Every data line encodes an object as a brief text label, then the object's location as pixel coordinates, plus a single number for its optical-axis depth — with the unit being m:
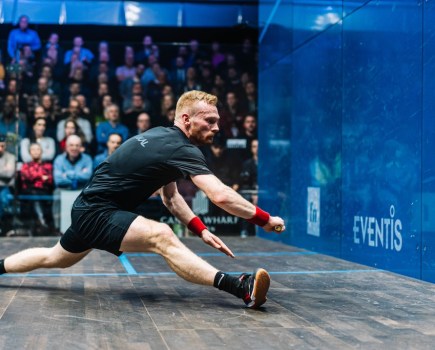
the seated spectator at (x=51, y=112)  9.15
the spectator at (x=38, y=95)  9.15
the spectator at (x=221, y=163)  9.45
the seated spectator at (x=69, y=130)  9.17
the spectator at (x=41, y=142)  9.11
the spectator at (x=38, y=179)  9.11
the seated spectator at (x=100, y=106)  9.20
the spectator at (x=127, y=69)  9.33
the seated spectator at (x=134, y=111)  9.27
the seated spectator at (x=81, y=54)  9.26
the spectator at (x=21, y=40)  9.16
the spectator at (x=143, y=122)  9.30
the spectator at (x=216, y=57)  9.48
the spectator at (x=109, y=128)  9.21
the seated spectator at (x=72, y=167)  9.13
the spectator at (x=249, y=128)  9.52
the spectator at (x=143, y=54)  9.38
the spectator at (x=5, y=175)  9.05
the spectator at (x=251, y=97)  9.52
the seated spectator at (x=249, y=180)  9.48
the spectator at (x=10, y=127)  9.09
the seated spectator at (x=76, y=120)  9.16
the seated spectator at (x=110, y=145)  9.21
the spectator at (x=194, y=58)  9.45
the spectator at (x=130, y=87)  9.31
